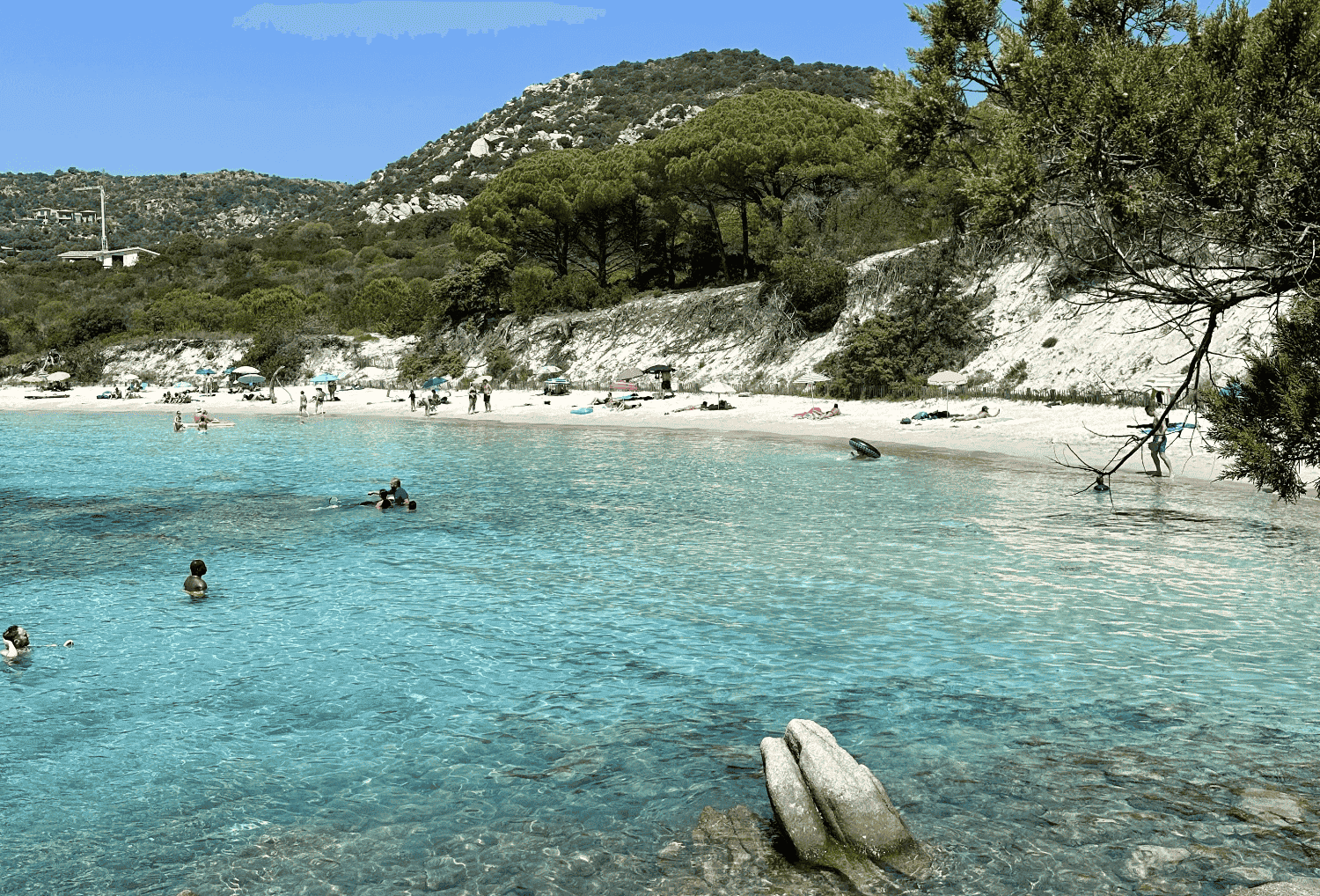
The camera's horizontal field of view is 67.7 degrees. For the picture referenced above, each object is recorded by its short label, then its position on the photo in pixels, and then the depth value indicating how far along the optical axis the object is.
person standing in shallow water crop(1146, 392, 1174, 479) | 25.77
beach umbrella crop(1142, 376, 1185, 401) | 34.47
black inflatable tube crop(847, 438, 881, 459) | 33.28
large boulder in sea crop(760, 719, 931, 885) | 7.52
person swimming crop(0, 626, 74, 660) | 13.41
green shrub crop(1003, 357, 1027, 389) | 44.50
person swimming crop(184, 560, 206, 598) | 16.83
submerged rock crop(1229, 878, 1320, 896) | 6.12
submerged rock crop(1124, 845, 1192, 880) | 7.64
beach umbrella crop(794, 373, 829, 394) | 47.77
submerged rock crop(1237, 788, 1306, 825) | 8.44
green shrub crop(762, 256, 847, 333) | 57.16
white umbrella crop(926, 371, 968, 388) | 42.31
